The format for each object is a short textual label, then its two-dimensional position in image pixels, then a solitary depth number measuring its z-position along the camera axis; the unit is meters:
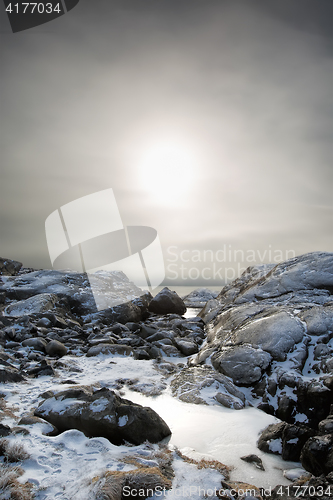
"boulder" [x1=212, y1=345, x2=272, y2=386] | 6.91
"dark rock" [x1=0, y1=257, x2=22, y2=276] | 26.11
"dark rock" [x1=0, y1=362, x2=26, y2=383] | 6.75
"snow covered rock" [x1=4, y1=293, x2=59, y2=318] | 14.45
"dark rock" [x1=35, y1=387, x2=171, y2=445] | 4.51
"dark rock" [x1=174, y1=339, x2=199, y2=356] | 10.53
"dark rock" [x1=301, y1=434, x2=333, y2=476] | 3.48
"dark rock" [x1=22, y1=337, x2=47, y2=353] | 10.05
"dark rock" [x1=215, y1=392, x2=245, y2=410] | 6.10
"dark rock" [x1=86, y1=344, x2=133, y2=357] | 10.18
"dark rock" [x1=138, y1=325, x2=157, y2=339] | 12.94
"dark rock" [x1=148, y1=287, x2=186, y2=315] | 22.05
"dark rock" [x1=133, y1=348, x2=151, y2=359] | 9.96
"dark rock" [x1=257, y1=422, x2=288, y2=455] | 4.50
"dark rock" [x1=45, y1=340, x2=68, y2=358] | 9.84
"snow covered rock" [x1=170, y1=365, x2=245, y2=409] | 6.30
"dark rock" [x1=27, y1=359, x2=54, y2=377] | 7.57
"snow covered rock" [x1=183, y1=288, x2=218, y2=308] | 41.27
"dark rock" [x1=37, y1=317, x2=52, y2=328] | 13.40
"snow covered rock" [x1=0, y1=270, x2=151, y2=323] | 15.77
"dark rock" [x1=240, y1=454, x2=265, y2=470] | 4.13
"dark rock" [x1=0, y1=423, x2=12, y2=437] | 4.13
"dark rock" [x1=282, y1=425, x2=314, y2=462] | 4.27
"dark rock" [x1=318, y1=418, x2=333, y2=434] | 4.04
